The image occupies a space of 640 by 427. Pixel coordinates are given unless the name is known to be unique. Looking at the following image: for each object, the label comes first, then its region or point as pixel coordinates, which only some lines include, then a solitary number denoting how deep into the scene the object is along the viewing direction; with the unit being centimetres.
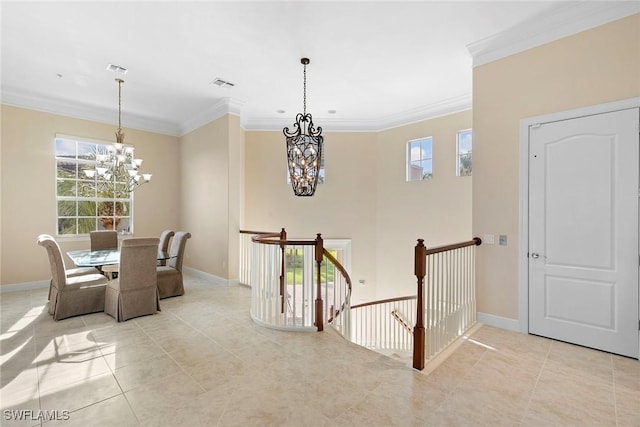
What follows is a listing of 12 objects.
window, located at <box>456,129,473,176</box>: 527
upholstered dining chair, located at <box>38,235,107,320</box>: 359
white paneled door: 272
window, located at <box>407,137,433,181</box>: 580
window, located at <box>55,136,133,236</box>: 546
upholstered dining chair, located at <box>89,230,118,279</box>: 508
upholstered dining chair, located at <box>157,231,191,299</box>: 462
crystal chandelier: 431
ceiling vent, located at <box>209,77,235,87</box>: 459
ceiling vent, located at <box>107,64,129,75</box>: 407
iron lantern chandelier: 375
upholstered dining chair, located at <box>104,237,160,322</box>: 364
